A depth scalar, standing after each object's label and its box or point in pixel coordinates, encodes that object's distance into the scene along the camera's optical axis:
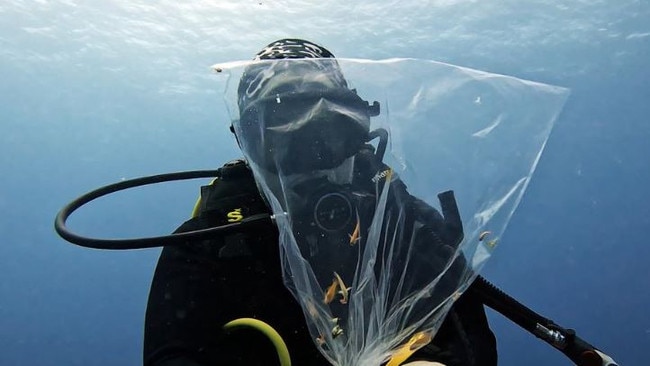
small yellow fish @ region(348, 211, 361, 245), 0.44
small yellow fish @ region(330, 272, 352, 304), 0.42
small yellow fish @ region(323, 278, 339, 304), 0.42
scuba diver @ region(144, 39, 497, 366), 0.46
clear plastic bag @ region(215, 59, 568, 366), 0.42
